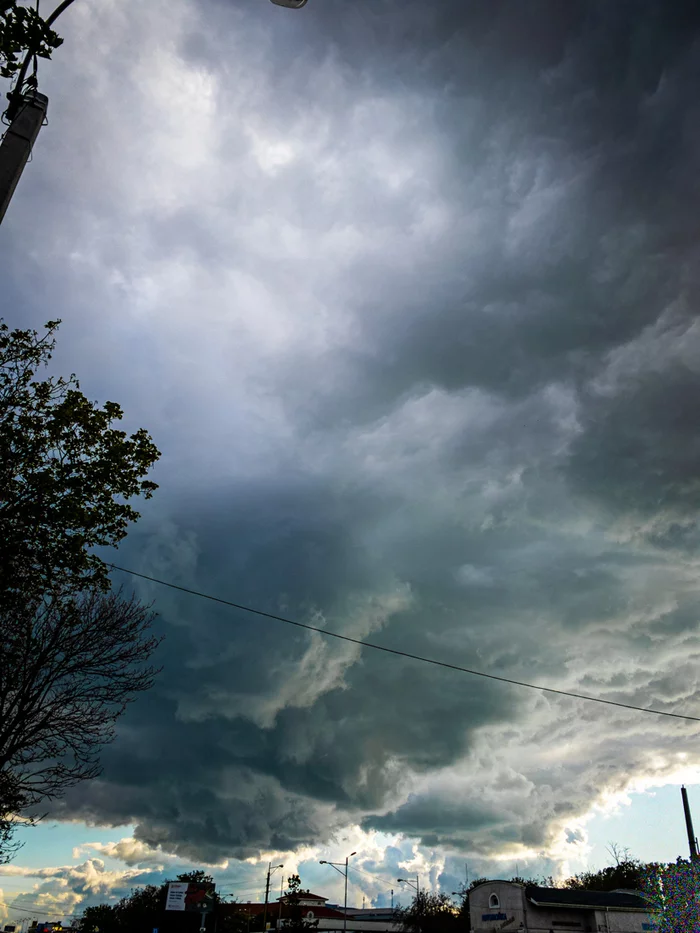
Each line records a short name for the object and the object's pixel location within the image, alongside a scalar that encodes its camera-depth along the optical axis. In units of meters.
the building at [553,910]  60.94
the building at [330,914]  114.19
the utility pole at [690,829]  46.42
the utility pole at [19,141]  6.87
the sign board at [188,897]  112.88
